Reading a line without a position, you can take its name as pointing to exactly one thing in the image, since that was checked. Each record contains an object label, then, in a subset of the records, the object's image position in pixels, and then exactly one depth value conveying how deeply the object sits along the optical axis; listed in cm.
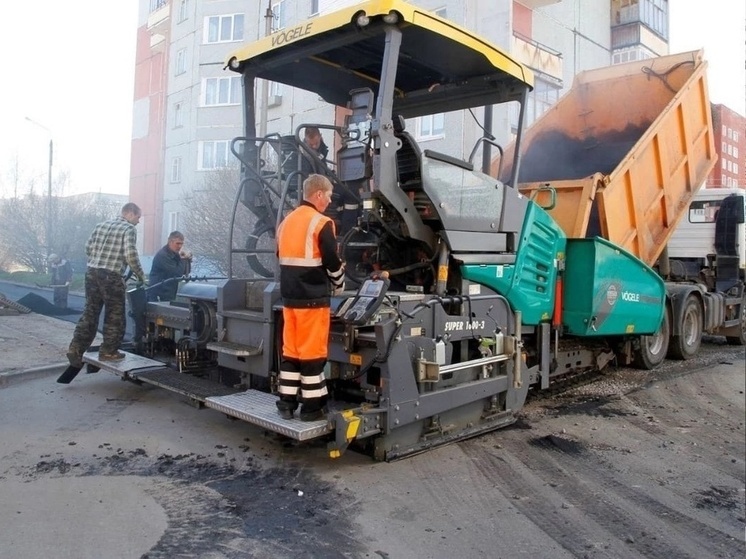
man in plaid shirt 579
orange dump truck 683
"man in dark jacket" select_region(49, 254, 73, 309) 1305
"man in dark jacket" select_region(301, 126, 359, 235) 459
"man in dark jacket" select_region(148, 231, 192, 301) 673
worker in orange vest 385
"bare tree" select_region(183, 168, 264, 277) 1491
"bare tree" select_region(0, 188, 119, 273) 2416
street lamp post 2191
